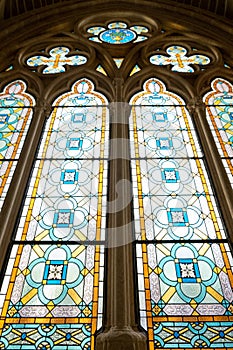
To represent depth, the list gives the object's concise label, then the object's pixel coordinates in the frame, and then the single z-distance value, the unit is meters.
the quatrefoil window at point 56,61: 6.94
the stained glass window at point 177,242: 3.66
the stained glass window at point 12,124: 5.20
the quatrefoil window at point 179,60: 6.96
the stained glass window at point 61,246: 3.67
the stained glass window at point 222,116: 5.38
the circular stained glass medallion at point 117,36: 7.52
